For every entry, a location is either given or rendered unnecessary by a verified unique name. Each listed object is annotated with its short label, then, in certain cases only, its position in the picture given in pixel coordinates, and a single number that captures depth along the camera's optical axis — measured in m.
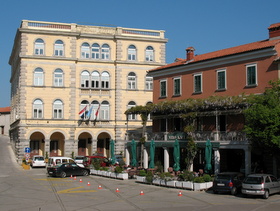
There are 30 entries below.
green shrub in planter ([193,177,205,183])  27.20
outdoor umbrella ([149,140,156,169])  35.18
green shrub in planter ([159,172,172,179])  29.12
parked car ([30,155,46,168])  46.12
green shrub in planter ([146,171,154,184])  30.30
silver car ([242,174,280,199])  23.30
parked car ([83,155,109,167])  42.84
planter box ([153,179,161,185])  29.83
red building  31.34
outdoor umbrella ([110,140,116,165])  41.59
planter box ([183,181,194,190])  27.28
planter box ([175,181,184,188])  27.95
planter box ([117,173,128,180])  34.22
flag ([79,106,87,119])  53.19
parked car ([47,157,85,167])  41.12
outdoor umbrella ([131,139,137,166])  37.52
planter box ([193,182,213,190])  27.02
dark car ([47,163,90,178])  35.72
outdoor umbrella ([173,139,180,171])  32.29
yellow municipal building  52.47
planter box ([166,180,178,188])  28.53
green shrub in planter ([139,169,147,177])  31.84
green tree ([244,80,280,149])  25.91
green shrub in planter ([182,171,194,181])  27.83
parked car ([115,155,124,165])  47.20
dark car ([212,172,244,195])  25.09
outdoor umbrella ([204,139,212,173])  30.31
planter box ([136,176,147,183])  31.38
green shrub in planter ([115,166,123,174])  34.64
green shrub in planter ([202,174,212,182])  27.50
